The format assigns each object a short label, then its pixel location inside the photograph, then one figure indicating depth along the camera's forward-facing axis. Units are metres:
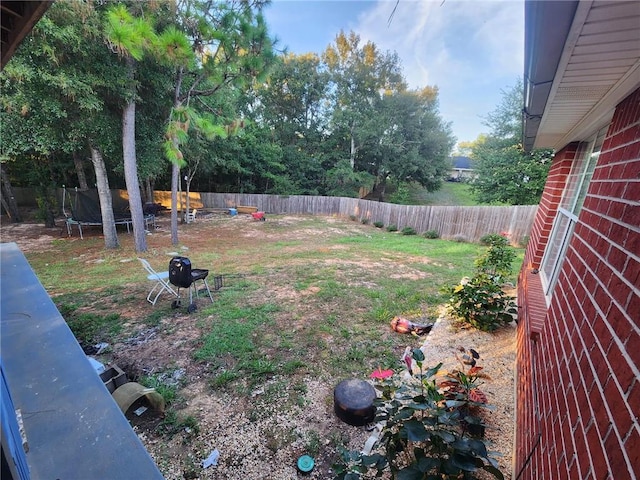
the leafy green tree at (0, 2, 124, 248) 5.21
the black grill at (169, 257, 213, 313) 4.16
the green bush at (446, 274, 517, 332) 3.49
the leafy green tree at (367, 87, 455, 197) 18.03
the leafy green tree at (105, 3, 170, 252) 5.05
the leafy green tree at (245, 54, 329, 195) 19.20
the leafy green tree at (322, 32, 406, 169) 18.02
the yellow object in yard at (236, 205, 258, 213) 16.31
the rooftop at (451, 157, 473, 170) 37.80
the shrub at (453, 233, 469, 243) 10.39
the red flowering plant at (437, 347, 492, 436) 1.96
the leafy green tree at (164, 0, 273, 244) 6.75
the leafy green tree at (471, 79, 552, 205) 11.23
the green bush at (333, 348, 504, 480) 1.30
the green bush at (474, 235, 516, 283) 4.40
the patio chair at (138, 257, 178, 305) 4.48
